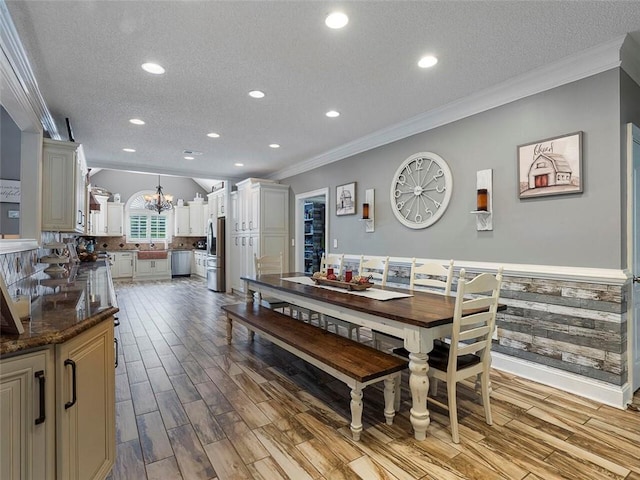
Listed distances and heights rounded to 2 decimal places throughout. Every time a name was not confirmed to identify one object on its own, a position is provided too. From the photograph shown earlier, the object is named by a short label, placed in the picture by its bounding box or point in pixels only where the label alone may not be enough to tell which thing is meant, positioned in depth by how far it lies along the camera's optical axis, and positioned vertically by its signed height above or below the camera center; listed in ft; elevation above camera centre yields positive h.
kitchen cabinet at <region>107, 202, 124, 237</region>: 31.60 +2.19
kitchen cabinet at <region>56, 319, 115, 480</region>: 4.12 -2.30
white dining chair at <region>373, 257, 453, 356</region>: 9.20 -1.14
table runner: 8.62 -1.42
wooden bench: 6.50 -2.54
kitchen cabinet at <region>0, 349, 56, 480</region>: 3.56 -2.00
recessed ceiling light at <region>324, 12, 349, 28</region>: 6.75 +4.66
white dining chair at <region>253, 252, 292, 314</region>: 13.41 -1.24
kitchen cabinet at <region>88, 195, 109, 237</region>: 30.35 +1.98
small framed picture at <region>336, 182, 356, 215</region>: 15.80 +2.14
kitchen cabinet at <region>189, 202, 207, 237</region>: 34.86 +2.40
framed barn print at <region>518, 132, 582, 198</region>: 8.50 +2.09
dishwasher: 33.32 -2.20
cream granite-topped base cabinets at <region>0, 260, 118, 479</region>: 3.65 -1.92
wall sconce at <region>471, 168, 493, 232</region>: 10.30 +1.37
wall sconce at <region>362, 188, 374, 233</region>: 14.76 +1.45
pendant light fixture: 28.44 +3.53
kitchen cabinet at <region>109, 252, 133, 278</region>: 30.89 -2.18
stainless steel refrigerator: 24.52 -1.07
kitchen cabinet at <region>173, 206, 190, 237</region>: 34.45 +2.17
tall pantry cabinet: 20.79 +1.36
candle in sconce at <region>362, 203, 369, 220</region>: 14.76 +1.37
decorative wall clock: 11.78 +2.02
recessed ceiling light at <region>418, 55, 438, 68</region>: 8.39 +4.71
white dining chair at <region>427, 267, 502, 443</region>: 6.37 -2.18
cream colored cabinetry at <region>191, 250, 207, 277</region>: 32.07 -2.20
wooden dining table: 6.44 -1.62
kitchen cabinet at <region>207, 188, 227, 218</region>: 25.63 +3.18
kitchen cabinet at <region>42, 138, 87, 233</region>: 11.16 +1.93
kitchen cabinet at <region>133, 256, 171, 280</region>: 31.65 -2.72
